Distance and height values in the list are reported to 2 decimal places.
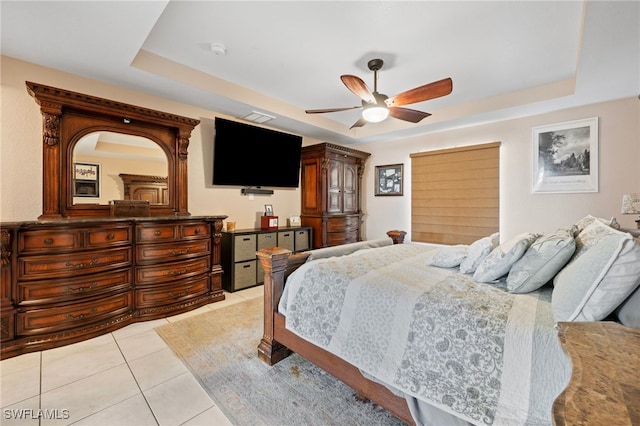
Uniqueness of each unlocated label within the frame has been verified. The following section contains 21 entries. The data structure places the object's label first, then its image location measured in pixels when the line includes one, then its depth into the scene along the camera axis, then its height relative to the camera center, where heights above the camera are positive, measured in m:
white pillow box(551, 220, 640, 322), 1.03 -0.29
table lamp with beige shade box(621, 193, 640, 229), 2.70 +0.07
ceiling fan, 2.36 +1.08
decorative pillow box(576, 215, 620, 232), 1.92 -0.10
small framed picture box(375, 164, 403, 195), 5.10 +0.61
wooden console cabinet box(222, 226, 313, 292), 3.65 -0.62
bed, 1.05 -0.57
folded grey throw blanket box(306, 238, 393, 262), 2.21 -0.36
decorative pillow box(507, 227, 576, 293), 1.45 -0.30
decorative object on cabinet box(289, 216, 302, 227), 4.67 -0.19
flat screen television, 3.78 +0.84
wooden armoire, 4.69 +0.33
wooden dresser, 2.15 -0.62
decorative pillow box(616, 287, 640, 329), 1.01 -0.39
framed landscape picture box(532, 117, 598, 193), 3.33 +0.70
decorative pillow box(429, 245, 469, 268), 2.01 -0.36
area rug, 1.55 -1.18
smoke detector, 2.53 +1.56
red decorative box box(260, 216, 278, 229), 4.20 -0.19
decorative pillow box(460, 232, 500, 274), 1.85 -0.31
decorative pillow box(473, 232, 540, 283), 1.62 -0.31
